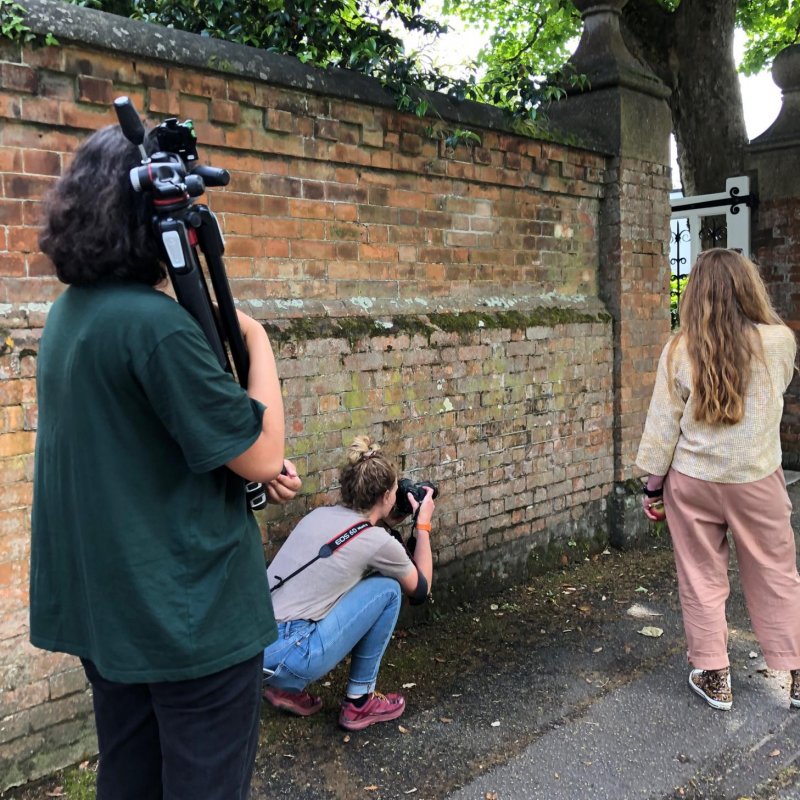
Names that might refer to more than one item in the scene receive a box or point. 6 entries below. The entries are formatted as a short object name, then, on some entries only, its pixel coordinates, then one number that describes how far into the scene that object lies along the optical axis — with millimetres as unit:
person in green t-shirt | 1501
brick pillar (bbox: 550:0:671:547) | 5238
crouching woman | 2977
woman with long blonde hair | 3295
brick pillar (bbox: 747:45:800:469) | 7133
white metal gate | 7301
